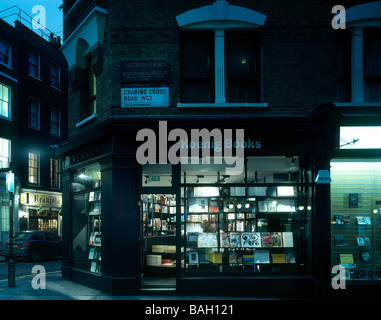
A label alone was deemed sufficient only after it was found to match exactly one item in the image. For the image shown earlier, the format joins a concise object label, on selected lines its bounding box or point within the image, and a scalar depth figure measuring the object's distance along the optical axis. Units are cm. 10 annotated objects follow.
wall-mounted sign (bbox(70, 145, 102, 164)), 1041
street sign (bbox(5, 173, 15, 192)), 1159
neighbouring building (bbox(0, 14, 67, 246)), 2388
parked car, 1814
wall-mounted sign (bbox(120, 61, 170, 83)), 990
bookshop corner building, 961
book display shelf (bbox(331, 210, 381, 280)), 987
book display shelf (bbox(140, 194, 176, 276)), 1162
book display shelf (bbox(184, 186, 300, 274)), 989
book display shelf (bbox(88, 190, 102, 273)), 1085
